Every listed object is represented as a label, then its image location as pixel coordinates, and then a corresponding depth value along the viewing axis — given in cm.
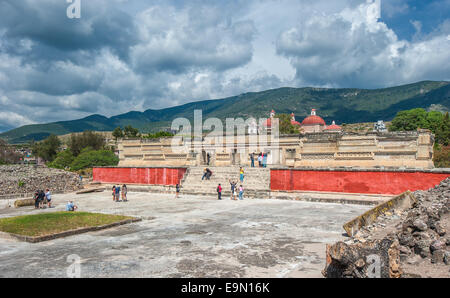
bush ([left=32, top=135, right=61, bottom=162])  6725
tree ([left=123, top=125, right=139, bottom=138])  6515
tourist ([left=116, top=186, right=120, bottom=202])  1966
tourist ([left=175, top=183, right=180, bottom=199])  2154
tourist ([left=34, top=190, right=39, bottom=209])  1727
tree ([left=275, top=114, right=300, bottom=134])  5539
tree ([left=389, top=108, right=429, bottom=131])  6975
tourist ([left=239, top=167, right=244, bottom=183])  2219
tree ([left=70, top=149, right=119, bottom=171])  4500
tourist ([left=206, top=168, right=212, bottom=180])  2422
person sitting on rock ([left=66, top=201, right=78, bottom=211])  1598
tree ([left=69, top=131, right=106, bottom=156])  5819
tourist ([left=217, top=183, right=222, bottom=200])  2005
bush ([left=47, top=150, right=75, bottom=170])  4983
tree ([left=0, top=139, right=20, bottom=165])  5617
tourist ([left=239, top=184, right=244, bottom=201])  1991
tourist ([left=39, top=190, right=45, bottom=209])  1733
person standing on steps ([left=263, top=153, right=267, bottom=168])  2497
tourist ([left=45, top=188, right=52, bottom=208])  1759
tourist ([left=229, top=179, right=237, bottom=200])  1983
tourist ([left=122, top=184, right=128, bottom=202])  2012
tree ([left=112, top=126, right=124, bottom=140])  6552
